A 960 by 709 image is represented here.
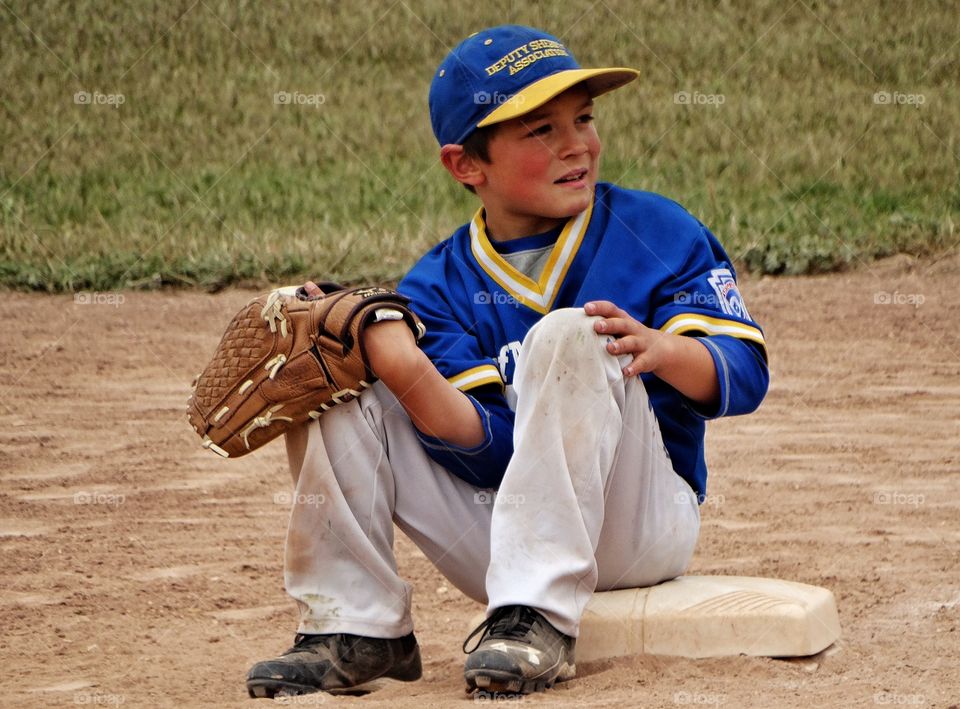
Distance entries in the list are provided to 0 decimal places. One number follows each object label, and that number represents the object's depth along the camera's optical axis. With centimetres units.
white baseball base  508
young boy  473
